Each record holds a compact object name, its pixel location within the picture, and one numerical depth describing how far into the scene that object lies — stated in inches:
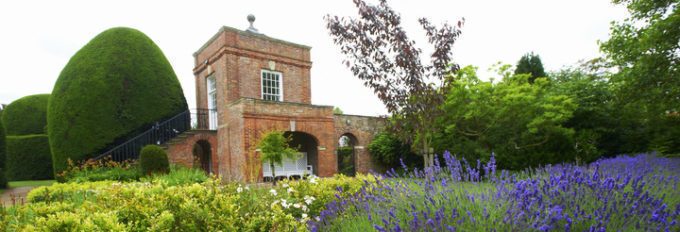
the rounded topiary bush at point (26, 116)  698.2
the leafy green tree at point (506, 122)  420.5
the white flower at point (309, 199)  166.1
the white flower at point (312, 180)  189.0
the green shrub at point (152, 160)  389.7
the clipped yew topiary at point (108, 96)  462.0
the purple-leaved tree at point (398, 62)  273.9
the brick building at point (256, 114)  478.0
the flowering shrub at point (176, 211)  100.3
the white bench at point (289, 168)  527.2
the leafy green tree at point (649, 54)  273.4
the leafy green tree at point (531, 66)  685.9
